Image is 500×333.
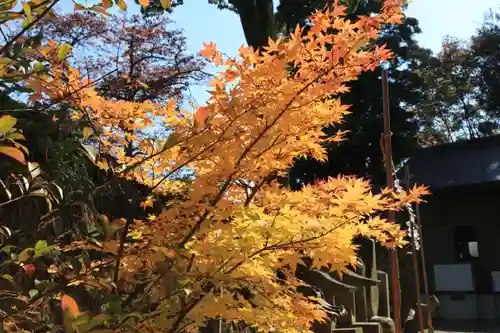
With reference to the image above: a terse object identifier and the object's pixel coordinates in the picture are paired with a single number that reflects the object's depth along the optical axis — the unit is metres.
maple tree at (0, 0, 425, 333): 1.37
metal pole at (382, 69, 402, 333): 2.89
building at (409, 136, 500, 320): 12.48
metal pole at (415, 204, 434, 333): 5.12
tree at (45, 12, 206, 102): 9.06
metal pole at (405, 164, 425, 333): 4.25
